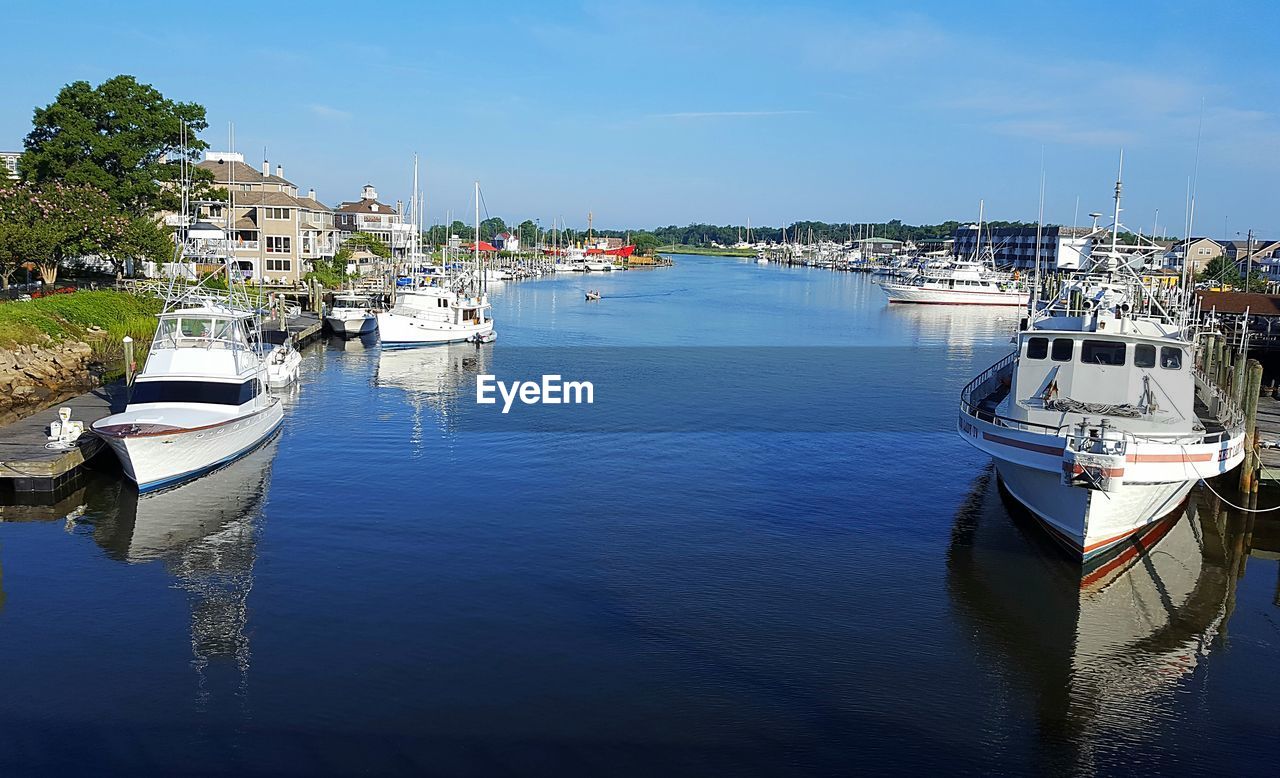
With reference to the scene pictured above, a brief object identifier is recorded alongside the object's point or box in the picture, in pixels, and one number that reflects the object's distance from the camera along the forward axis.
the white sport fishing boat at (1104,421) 21.20
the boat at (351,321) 66.00
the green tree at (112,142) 55.16
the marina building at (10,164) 53.42
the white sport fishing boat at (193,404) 25.91
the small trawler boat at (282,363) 38.53
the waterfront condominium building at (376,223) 128.38
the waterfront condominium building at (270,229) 75.62
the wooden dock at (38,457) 25.52
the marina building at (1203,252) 124.50
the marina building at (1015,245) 159.50
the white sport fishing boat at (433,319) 59.50
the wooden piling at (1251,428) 27.62
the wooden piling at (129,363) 33.69
